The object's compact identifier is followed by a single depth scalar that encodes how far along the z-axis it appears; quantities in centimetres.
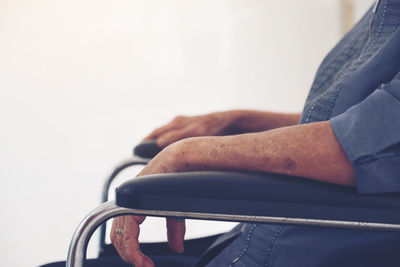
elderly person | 109
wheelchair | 104
